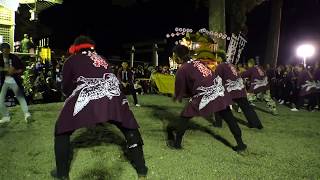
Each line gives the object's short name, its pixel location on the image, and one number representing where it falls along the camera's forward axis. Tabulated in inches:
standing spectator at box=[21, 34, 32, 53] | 568.3
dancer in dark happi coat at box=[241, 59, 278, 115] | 438.9
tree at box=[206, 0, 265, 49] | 756.6
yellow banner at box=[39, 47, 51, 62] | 595.3
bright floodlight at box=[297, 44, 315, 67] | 881.5
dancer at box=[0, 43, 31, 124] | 318.7
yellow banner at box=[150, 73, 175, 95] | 540.7
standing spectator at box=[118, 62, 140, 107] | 494.9
